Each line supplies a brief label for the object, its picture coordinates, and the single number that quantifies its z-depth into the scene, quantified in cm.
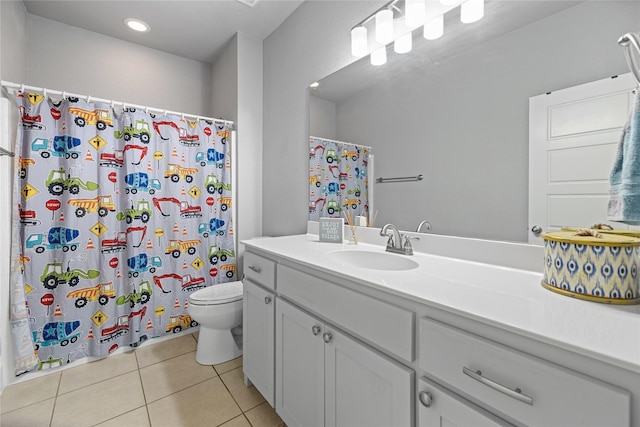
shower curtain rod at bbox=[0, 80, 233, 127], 161
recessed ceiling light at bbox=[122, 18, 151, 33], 222
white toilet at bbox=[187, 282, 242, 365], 183
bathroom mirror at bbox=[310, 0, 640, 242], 88
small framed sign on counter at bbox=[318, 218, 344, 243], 161
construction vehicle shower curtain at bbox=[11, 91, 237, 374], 169
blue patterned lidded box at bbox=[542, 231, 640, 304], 64
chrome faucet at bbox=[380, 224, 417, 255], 127
